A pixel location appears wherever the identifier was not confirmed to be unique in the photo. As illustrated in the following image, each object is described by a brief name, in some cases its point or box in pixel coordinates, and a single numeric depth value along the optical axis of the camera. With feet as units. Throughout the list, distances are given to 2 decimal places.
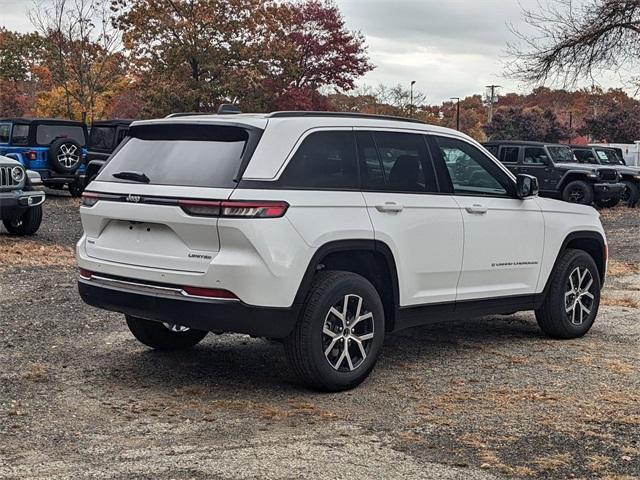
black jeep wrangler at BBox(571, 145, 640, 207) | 80.69
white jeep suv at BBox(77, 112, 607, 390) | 17.49
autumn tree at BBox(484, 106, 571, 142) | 213.46
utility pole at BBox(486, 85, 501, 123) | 260.01
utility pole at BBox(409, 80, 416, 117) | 189.16
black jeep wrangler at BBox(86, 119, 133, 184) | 69.77
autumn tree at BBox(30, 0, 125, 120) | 107.96
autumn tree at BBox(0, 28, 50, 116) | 190.29
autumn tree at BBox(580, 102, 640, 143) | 203.82
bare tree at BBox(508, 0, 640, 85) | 77.82
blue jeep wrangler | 68.23
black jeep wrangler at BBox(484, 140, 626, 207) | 75.20
